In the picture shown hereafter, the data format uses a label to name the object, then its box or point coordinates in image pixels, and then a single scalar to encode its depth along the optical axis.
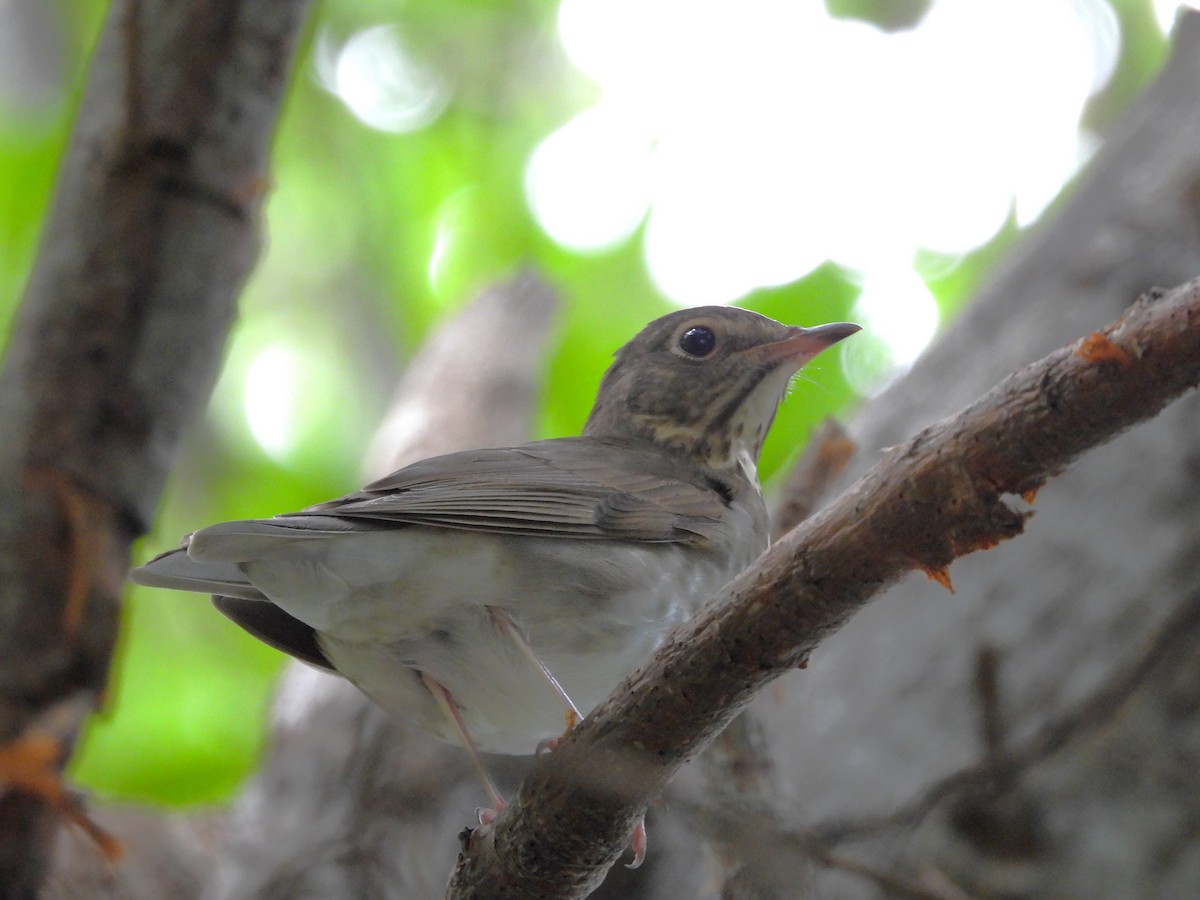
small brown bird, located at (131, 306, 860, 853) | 6.39
